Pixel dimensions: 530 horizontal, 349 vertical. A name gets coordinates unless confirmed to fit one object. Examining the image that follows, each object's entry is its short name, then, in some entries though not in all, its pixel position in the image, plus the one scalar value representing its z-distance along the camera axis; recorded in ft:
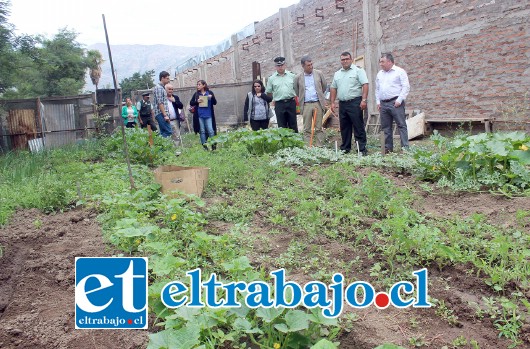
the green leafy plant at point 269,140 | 24.00
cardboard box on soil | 16.05
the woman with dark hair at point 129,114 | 43.15
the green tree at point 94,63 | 105.10
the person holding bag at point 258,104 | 29.53
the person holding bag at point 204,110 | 29.35
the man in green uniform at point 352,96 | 24.00
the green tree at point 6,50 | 33.60
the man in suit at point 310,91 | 26.76
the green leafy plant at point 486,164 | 14.62
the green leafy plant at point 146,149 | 24.71
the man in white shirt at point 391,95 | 23.38
